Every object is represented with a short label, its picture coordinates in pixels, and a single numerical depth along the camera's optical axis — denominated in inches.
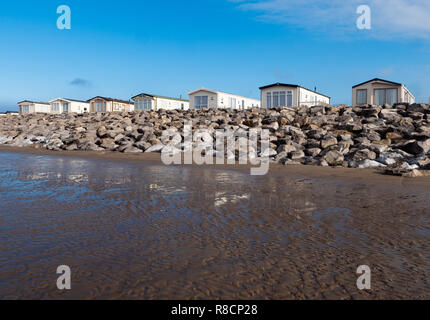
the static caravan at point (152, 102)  2084.2
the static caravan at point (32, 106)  2751.0
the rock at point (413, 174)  409.8
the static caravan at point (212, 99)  1694.4
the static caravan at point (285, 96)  1459.2
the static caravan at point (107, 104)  2332.7
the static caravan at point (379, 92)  1313.2
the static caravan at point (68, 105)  2490.2
